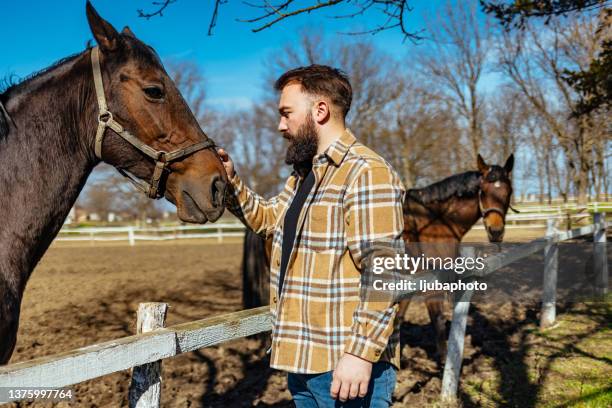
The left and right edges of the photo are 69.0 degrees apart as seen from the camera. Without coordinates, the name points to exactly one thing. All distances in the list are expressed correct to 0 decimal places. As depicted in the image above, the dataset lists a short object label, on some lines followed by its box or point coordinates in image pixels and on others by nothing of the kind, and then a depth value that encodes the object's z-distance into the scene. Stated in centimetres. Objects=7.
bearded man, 154
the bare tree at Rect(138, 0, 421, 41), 319
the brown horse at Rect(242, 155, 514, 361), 593
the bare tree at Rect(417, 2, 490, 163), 2716
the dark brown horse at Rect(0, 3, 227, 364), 212
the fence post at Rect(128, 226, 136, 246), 2075
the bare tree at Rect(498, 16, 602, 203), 1871
